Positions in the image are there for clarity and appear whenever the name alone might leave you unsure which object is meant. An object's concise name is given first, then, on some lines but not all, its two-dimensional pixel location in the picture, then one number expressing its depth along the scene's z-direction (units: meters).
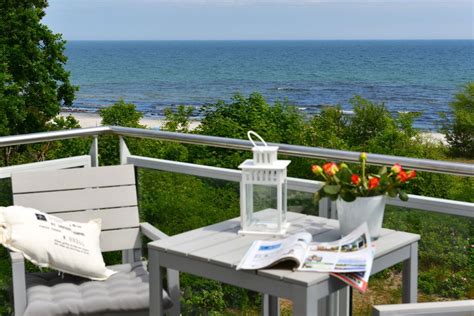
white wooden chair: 2.89
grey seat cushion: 2.85
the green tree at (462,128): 22.77
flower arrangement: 2.41
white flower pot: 2.42
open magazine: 2.13
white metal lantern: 2.59
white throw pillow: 3.05
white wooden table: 2.10
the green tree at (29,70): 18.97
